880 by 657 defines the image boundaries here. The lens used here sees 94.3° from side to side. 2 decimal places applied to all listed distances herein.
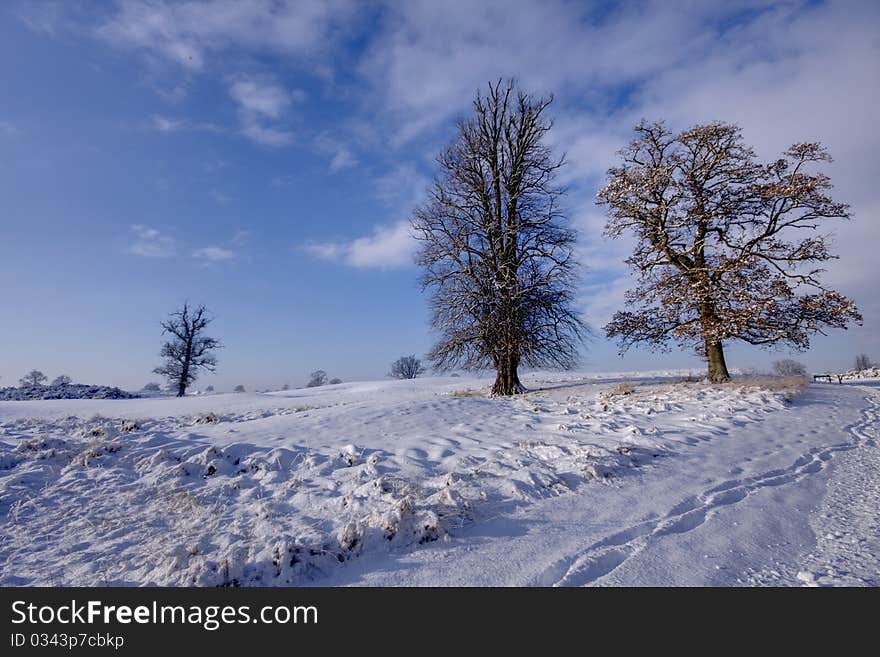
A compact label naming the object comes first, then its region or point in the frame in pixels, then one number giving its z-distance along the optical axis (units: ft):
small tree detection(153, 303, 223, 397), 110.22
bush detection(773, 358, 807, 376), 120.26
